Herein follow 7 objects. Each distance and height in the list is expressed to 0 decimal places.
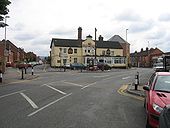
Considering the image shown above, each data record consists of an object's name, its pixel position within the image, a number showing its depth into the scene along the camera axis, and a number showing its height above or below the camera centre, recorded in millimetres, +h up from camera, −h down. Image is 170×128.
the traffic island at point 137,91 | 6789 -1537
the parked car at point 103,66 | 25178 -612
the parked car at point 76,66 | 27294 -632
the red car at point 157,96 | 3032 -827
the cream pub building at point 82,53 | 34607 +2718
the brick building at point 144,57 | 52654 +2606
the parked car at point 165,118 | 1775 -775
